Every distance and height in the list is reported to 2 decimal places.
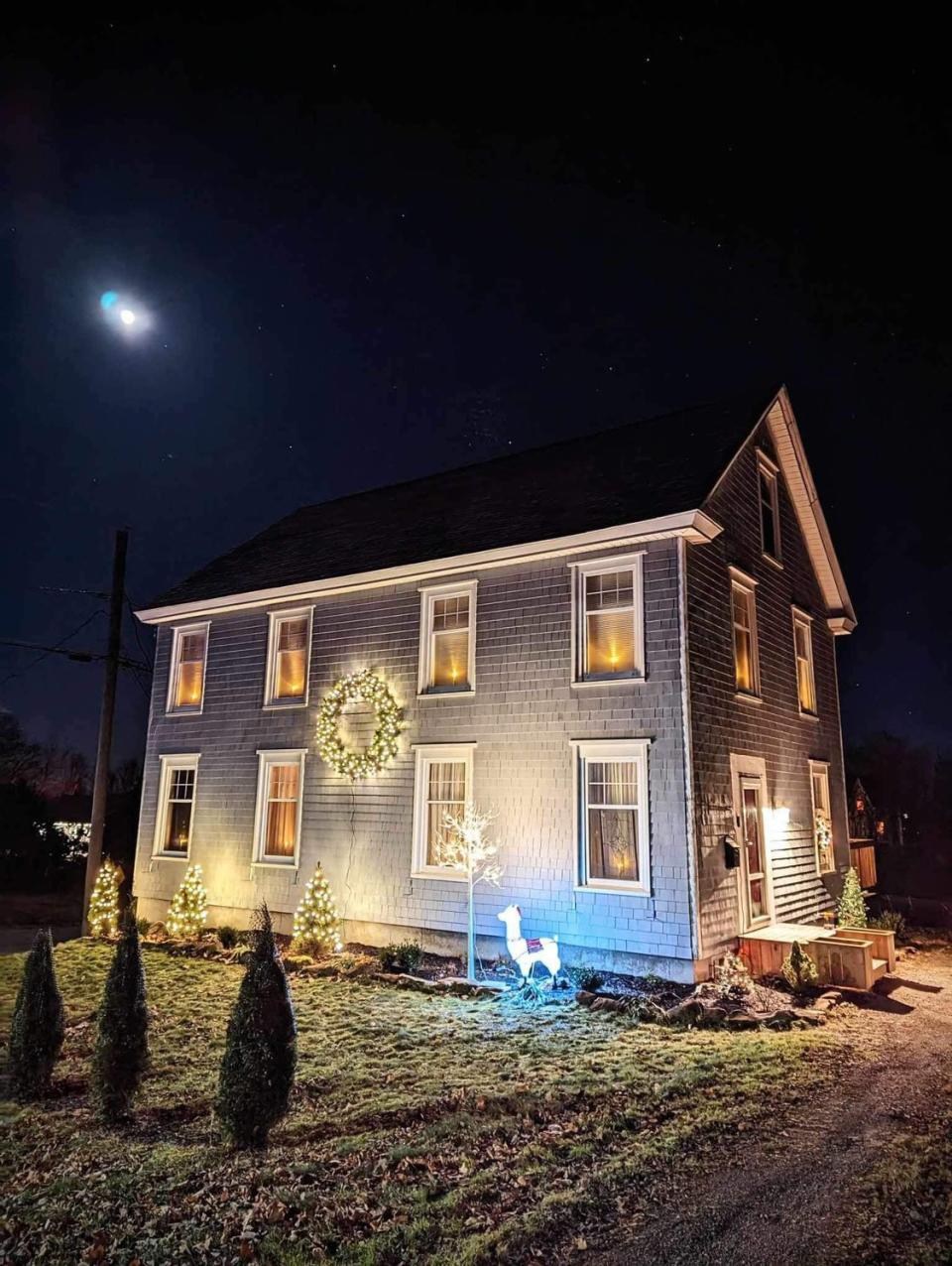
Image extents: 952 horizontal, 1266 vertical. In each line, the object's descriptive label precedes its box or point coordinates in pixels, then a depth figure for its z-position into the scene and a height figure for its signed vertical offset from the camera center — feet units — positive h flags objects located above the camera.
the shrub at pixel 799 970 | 35.73 -6.92
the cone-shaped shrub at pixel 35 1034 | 23.12 -6.58
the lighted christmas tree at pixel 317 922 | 44.83 -6.30
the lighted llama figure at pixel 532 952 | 35.88 -6.25
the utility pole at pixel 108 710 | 55.47 +6.99
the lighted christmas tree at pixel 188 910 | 51.34 -6.54
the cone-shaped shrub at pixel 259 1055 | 19.10 -5.91
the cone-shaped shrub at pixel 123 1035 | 21.22 -6.09
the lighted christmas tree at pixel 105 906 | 54.19 -6.64
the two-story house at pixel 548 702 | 38.70 +6.29
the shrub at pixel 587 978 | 35.94 -7.43
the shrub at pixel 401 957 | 40.45 -7.41
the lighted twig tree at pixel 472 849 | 41.19 -1.96
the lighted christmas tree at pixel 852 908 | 44.34 -5.06
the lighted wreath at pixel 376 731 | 46.91 +4.95
